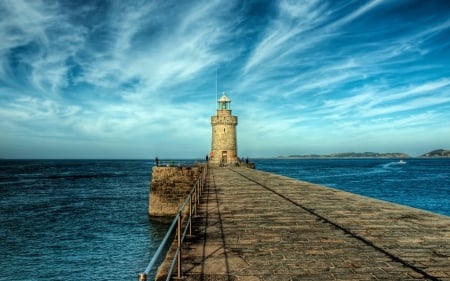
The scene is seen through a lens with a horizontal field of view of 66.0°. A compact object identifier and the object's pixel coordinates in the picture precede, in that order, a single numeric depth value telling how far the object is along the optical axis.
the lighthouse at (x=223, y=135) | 40.97
